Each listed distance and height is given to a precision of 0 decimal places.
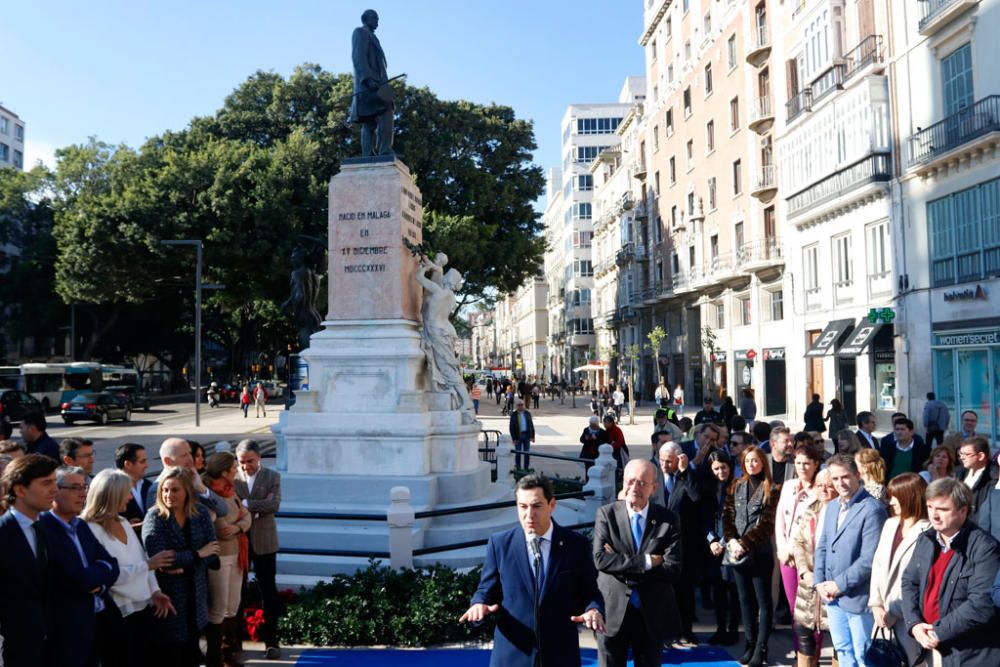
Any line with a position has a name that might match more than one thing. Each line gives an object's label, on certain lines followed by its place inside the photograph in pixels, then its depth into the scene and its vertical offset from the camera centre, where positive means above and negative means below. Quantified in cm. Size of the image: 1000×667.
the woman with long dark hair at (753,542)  632 -131
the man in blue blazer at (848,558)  515 -120
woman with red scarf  573 -133
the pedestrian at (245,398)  3844 -64
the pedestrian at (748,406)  2488 -101
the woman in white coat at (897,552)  476 -108
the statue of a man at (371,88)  1274 +463
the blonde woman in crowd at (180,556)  504 -107
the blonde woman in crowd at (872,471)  602 -74
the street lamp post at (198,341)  3061 +170
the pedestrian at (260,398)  3941 -66
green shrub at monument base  697 -201
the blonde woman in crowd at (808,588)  567 -153
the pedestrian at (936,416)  1317 -77
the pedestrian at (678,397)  3211 -88
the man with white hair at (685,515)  712 -130
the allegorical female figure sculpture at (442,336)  1213 +67
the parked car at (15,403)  3241 -56
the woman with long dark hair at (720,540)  696 -143
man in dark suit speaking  407 -108
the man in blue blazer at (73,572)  427 -97
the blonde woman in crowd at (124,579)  464 -112
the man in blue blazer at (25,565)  401 -87
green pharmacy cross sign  2456 +168
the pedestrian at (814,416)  1883 -103
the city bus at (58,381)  4150 +43
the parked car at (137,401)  4269 -74
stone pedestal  1070 -36
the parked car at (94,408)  3450 -86
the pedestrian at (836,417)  1752 -99
